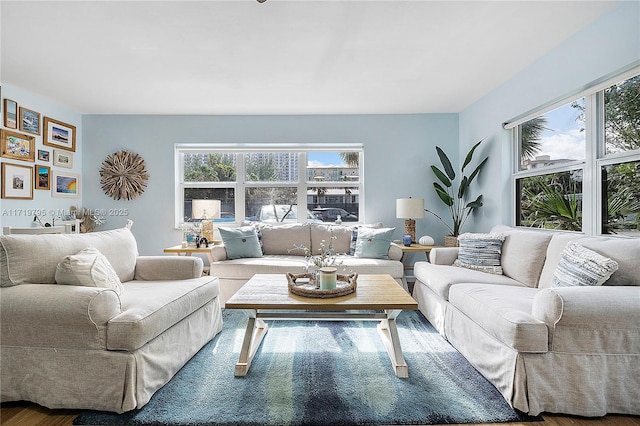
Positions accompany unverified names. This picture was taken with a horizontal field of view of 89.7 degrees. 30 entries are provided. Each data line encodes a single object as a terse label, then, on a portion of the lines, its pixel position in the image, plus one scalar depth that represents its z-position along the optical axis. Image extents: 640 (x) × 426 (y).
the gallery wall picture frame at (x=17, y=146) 3.54
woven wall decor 4.64
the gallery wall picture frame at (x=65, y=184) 4.22
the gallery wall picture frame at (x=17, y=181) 3.57
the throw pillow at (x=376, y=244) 3.77
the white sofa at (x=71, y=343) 1.66
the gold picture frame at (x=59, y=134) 4.08
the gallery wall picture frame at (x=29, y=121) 3.75
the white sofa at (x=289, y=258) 3.48
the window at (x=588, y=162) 2.31
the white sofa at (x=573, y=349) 1.65
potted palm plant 4.11
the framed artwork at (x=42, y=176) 3.97
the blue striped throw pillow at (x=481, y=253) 2.96
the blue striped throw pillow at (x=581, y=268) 1.86
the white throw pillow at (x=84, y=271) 1.85
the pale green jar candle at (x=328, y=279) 2.21
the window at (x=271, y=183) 4.87
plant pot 4.13
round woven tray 2.12
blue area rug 1.65
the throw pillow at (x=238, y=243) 3.73
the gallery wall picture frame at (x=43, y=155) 4.00
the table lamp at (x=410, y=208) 4.12
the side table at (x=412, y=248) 3.70
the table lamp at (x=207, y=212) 4.26
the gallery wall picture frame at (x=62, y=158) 4.22
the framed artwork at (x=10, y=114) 3.56
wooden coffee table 1.96
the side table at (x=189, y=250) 3.86
